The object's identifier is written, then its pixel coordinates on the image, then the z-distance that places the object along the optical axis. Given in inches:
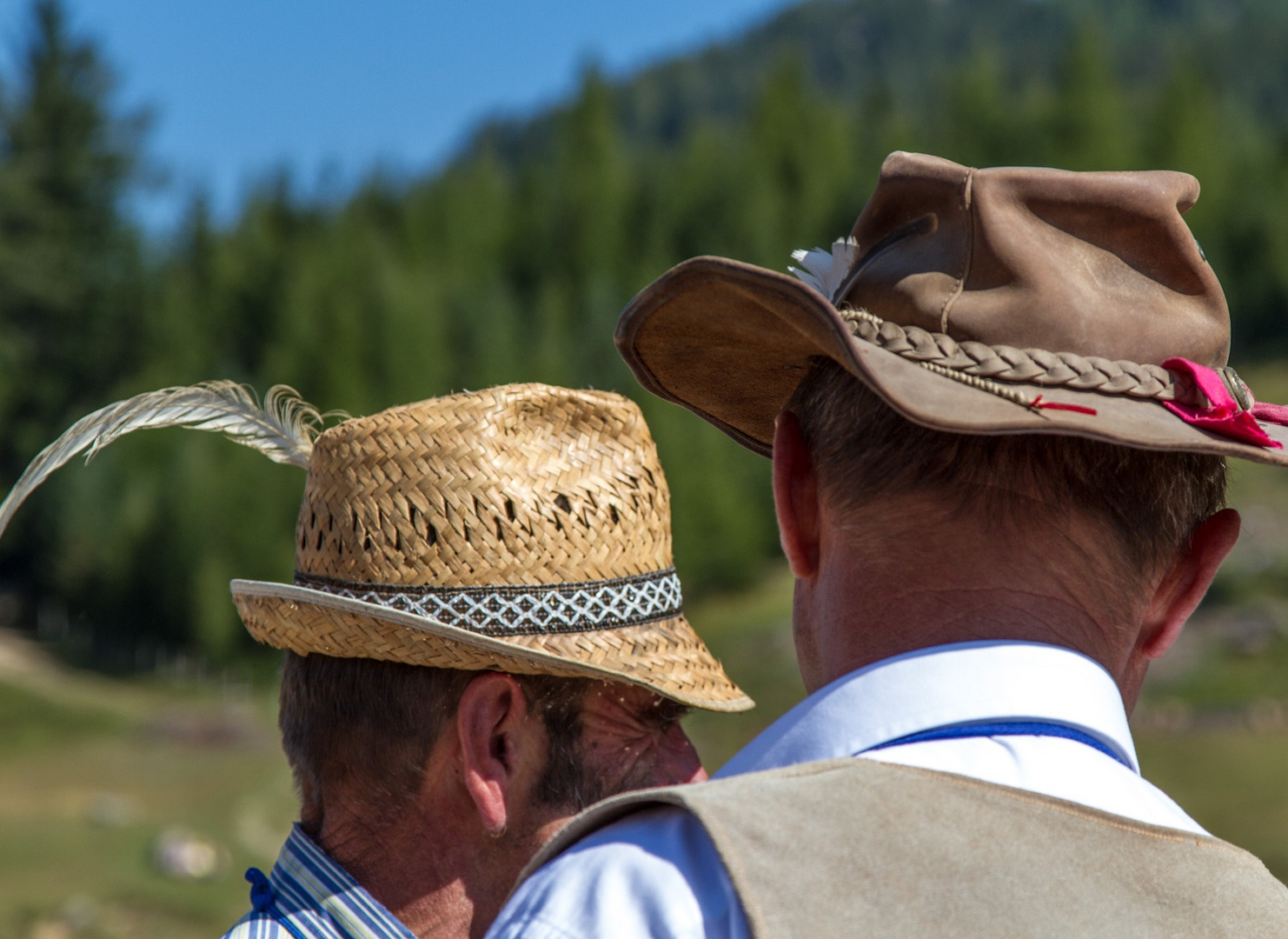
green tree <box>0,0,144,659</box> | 2137.1
